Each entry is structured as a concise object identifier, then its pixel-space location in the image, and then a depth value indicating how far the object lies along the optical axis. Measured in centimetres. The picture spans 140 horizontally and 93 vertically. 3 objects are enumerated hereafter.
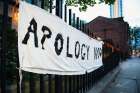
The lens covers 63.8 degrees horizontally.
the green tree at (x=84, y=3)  727
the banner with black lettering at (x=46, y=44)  127
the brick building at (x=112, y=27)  2670
